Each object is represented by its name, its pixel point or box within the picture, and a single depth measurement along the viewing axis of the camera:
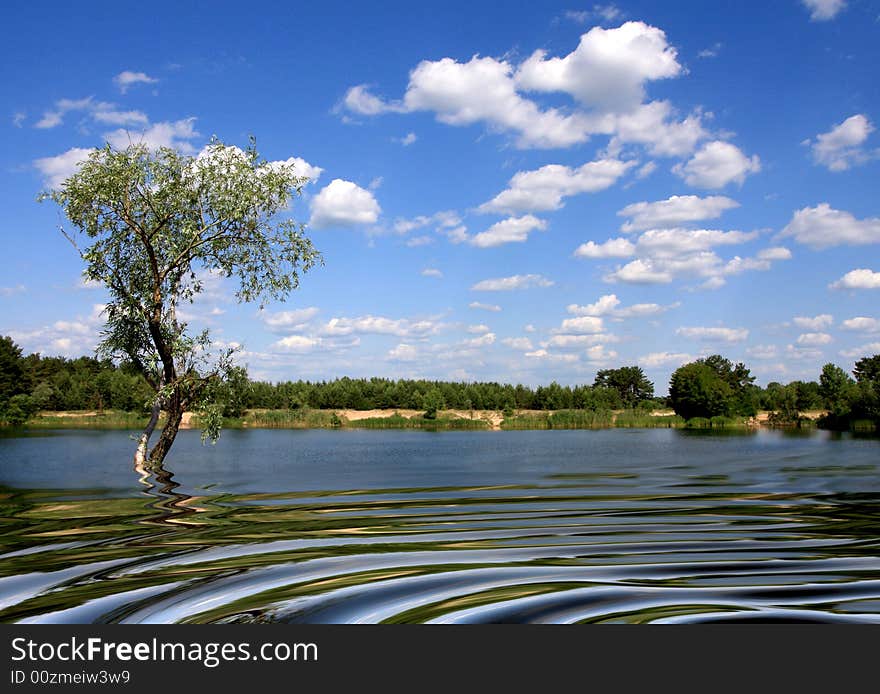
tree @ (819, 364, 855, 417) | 76.19
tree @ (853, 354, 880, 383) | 84.12
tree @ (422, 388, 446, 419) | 79.75
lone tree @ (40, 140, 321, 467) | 19.50
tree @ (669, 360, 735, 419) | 80.94
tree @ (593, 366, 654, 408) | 111.25
